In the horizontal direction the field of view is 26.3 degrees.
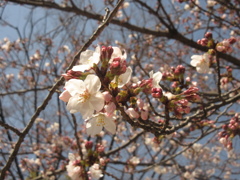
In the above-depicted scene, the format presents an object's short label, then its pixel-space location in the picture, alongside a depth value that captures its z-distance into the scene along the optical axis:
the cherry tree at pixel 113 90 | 0.45
